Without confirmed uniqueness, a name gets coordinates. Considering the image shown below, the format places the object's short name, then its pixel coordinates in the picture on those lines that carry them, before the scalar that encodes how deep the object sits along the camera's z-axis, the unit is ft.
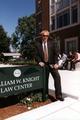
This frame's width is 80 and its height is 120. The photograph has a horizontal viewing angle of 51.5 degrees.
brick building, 27.37
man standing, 7.26
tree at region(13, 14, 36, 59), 70.03
